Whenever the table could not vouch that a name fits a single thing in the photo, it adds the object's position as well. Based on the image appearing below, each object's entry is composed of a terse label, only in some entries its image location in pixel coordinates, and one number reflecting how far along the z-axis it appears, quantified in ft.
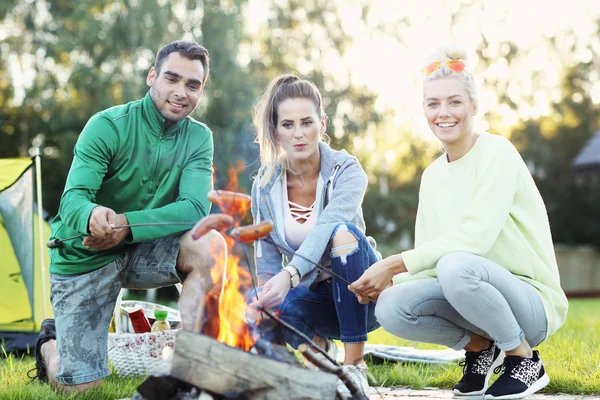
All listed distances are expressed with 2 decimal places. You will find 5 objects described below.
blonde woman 9.62
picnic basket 12.59
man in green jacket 10.88
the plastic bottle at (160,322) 13.58
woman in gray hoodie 11.03
